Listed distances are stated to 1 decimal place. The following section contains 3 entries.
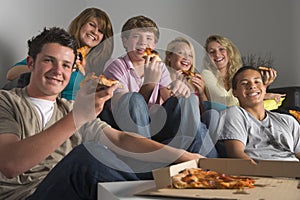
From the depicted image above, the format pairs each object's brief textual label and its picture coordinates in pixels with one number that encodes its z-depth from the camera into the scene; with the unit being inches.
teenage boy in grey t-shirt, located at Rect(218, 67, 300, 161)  70.3
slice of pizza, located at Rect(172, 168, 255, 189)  38.6
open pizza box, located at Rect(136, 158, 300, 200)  36.3
